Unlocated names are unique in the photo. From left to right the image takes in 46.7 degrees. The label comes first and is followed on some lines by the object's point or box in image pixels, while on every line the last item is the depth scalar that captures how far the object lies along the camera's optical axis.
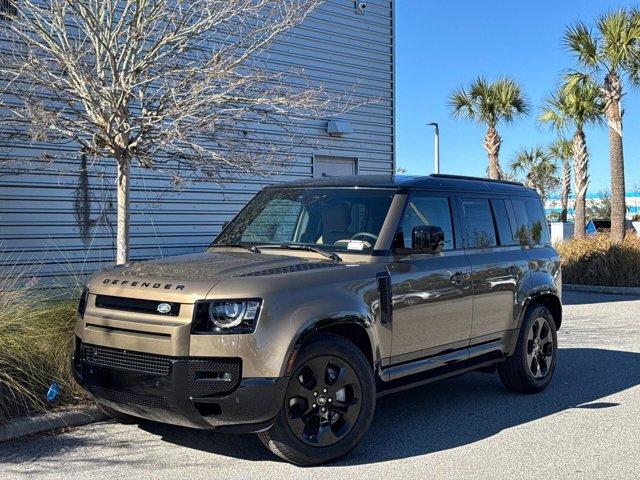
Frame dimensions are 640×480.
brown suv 4.53
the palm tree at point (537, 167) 44.66
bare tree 7.20
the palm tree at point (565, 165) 38.60
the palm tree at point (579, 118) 24.81
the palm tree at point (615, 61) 19.47
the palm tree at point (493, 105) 27.17
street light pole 26.06
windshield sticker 5.50
